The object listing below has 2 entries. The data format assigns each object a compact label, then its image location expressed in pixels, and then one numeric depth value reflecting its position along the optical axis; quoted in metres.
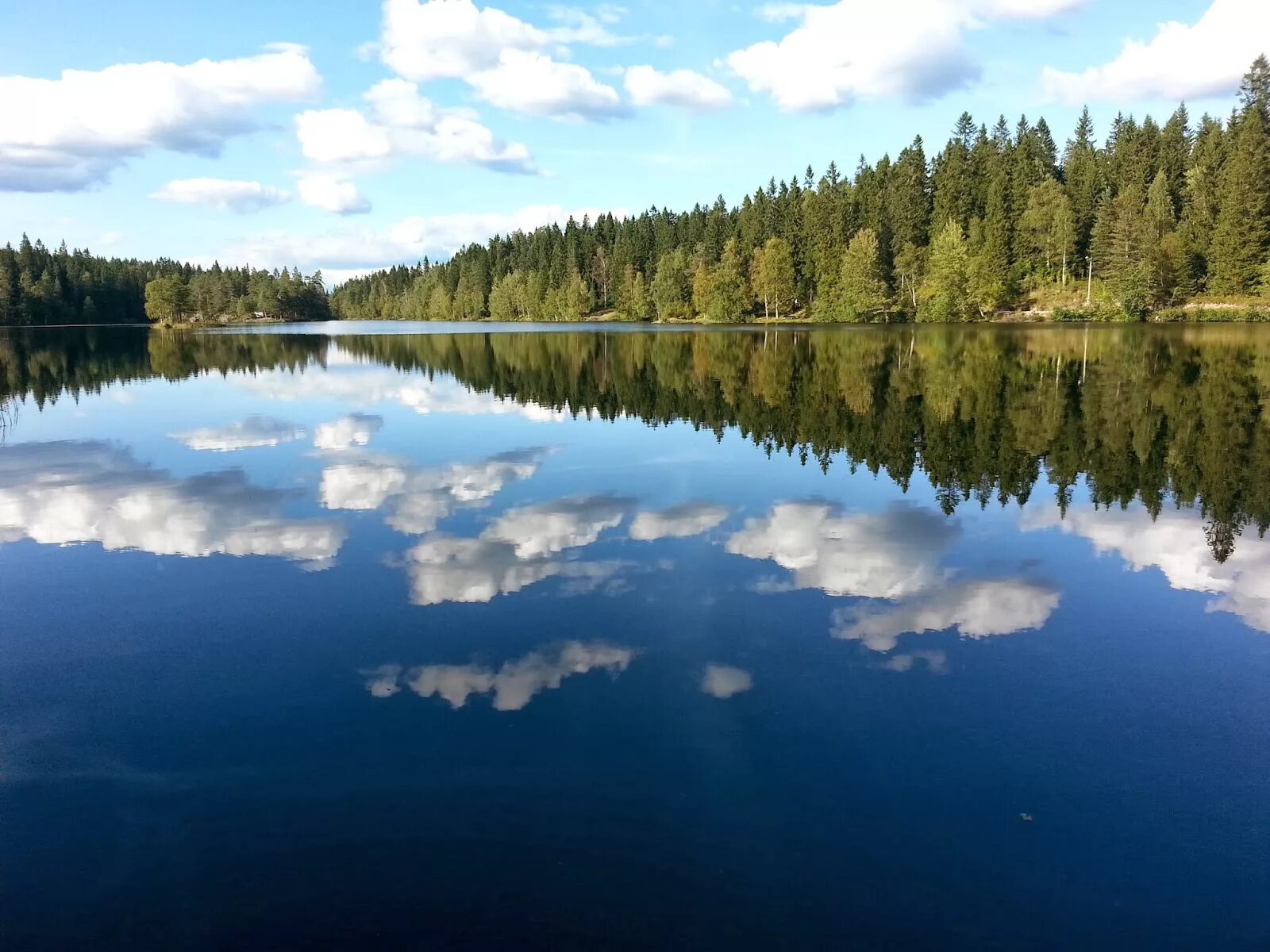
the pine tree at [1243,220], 89.88
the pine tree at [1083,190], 108.06
